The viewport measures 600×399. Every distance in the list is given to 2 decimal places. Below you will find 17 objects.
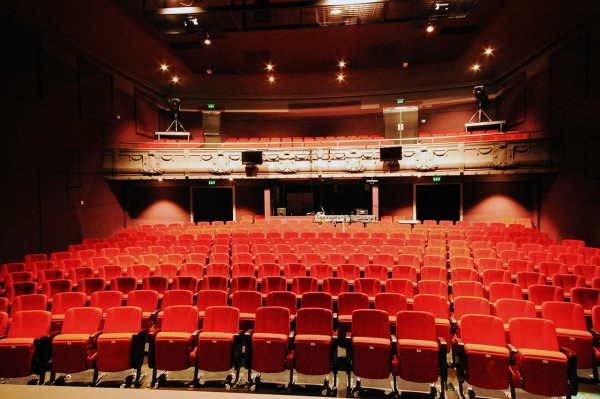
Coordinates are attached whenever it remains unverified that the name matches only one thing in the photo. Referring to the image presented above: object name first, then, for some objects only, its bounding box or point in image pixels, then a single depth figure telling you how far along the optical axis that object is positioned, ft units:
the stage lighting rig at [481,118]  42.73
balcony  37.42
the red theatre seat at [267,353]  12.04
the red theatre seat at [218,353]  12.18
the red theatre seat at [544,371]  10.41
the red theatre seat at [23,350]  12.04
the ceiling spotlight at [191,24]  26.71
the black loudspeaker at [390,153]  37.81
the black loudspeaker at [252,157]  40.04
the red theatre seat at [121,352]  12.31
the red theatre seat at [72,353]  12.23
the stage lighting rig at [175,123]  48.80
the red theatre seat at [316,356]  11.92
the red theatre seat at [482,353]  10.74
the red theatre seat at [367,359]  11.60
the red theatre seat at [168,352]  12.24
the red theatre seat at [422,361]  11.20
